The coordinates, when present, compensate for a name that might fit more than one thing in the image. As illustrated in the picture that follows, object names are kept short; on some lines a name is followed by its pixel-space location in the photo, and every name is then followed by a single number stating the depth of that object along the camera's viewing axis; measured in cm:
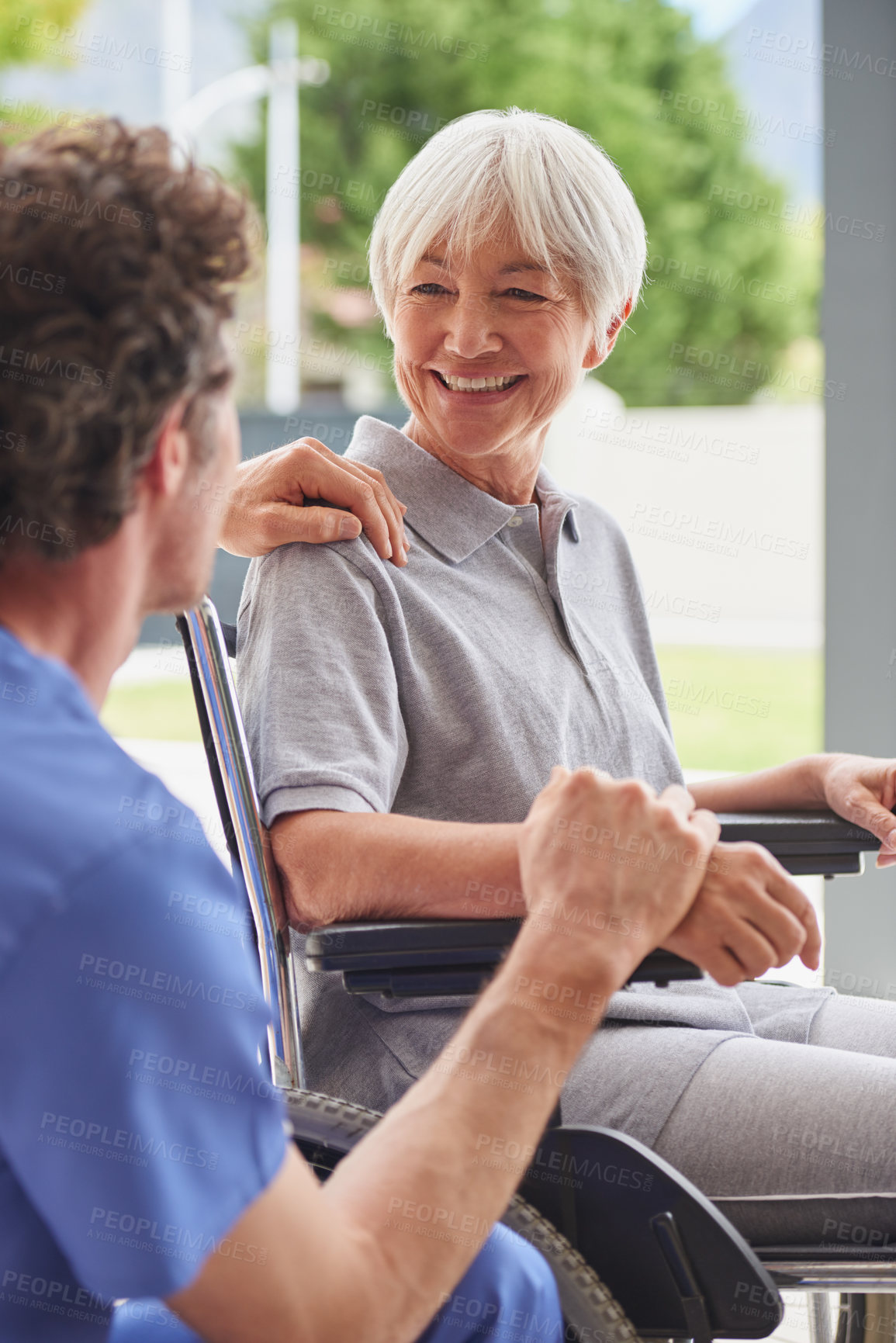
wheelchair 98
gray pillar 238
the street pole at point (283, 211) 1529
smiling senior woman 111
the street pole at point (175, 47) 1902
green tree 1964
